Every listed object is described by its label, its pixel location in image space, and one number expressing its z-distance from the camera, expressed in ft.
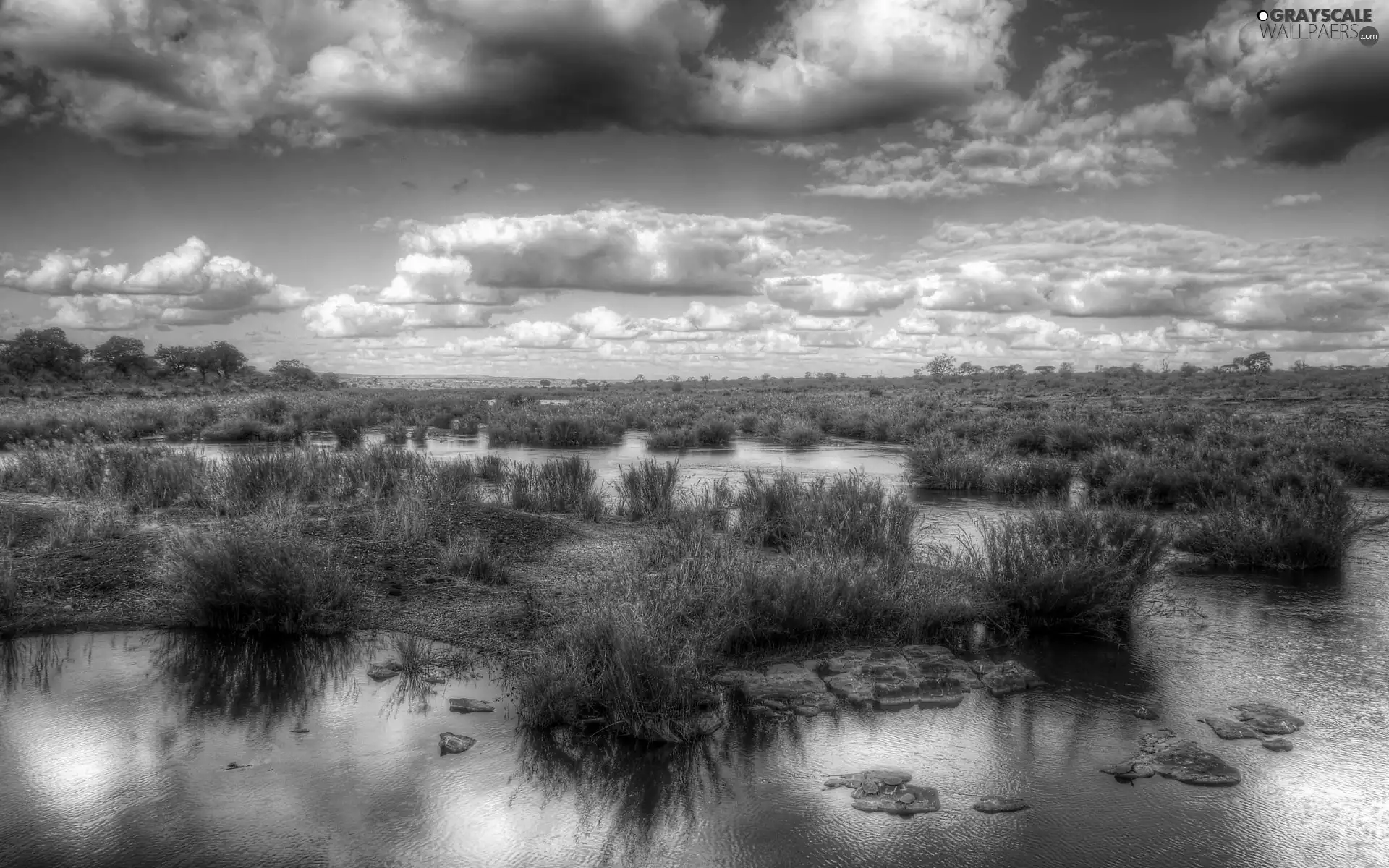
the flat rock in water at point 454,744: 17.74
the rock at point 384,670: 21.88
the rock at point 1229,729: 18.44
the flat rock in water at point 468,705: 19.81
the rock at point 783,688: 20.10
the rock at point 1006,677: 20.99
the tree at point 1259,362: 204.06
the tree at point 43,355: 182.09
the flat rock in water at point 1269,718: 18.80
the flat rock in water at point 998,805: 15.56
